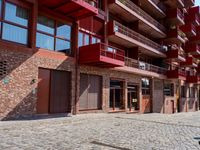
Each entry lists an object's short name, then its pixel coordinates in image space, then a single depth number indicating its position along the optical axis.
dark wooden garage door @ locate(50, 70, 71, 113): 11.88
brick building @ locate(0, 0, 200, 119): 10.28
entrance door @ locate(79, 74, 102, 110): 13.51
